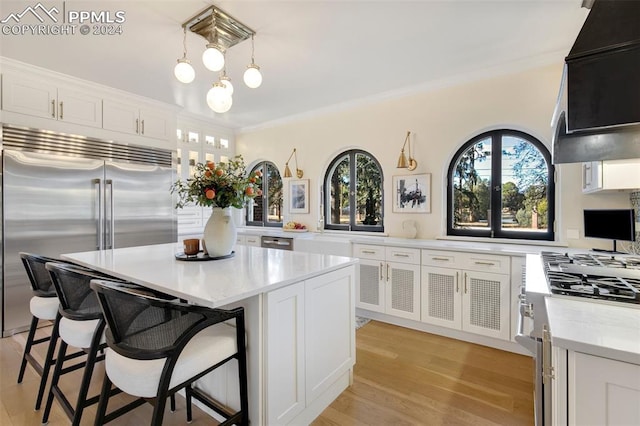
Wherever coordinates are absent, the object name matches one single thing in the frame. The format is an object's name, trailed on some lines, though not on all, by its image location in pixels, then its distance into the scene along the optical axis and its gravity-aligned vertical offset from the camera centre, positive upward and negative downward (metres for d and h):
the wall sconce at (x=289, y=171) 4.75 +0.66
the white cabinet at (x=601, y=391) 0.86 -0.53
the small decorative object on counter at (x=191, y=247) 2.27 -0.26
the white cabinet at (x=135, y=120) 3.73 +1.22
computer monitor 2.27 -0.09
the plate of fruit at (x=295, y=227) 4.70 -0.22
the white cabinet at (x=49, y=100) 3.03 +1.21
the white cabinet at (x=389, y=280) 3.21 -0.74
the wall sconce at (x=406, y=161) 3.61 +0.62
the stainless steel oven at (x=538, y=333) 1.28 -0.59
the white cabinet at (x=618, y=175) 2.06 +0.27
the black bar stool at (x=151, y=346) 1.22 -0.56
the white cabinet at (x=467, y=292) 2.73 -0.76
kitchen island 1.53 -0.57
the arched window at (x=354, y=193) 4.20 +0.29
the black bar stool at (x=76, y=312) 1.62 -0.55
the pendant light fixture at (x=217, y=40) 2.10 +1.43
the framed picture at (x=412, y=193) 3.61 +0.24
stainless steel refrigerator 3.00 +0.15
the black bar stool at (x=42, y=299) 1.94 -0.58
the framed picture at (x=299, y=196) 4.73 +0.27
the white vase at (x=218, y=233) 2.22 -0.15
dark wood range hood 1.12 +0.56
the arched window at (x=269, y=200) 5.37 +0.24
